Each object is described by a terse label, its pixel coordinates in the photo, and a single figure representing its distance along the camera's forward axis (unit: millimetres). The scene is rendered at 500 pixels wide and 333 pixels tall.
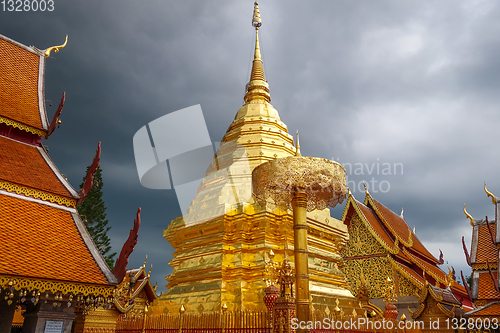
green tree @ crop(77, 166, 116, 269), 22078
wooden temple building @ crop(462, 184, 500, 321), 9531
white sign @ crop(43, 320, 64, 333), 5641
